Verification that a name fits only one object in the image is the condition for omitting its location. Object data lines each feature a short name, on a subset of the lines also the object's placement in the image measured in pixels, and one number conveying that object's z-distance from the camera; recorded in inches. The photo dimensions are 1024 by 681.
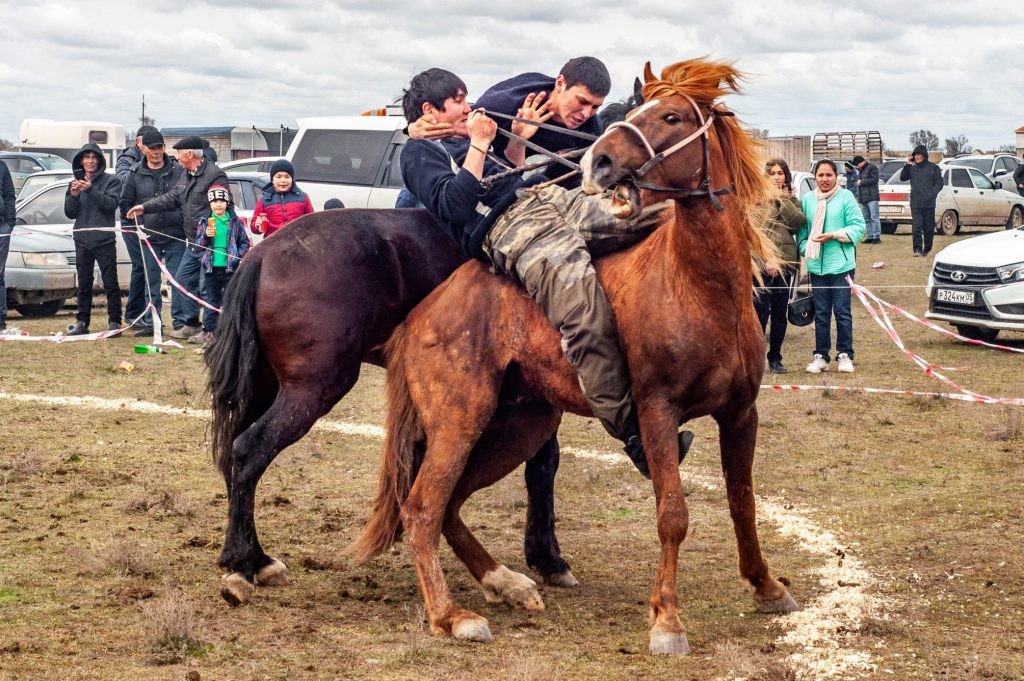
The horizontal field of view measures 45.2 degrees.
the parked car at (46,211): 676.1
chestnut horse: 183.2
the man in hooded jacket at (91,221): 559.8
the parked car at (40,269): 634.8
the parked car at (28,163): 1152.2
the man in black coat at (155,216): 553.9
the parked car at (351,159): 633.0
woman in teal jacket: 472.4
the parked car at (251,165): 911.7
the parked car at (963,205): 1187.9
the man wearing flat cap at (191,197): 538.0
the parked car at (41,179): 816.3
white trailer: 1414.9
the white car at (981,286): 536.7
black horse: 219.9
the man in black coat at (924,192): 953.5
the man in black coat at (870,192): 1093.8
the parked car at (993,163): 1373.0
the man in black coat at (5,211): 553.9
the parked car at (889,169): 1336.7
